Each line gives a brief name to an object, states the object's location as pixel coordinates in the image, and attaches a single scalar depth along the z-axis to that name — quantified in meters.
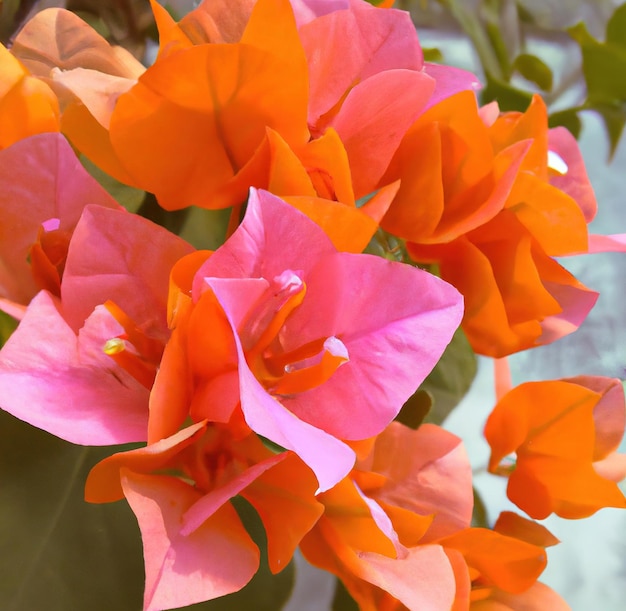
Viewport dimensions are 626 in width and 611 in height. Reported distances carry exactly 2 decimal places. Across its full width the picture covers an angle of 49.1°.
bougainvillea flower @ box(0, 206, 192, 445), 0.11
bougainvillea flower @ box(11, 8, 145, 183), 0.14
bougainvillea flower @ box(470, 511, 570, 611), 0.17
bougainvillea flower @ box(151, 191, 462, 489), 0.12
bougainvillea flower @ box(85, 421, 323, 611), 0.11
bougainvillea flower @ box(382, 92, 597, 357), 0.16
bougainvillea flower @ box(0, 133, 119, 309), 0.13
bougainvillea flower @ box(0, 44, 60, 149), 0.14
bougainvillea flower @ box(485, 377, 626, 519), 0.18
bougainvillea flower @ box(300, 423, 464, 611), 0.13
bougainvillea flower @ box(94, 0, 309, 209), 0.12
